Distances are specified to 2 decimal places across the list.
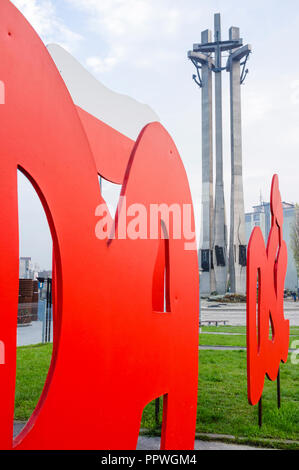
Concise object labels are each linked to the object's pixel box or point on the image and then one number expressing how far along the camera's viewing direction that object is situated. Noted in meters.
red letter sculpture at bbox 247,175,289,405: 4.16
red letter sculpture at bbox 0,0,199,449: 1.56
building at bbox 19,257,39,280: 41.62
